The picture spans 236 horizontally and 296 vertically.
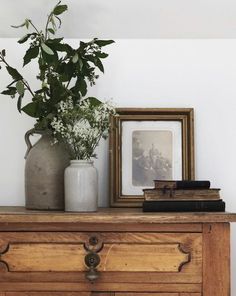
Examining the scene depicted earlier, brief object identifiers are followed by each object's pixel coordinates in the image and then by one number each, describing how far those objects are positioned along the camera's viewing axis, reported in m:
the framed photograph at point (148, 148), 1.91
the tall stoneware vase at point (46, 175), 1.70
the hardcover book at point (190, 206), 1.58
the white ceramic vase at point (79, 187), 1.61
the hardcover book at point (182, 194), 1.59
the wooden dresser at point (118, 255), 1.50
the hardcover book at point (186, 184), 1.60
